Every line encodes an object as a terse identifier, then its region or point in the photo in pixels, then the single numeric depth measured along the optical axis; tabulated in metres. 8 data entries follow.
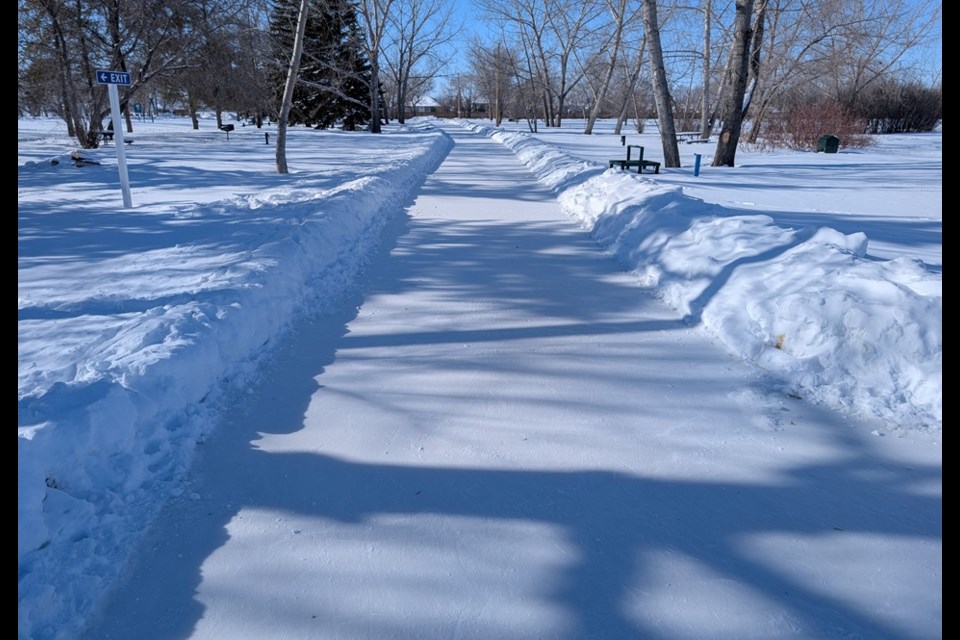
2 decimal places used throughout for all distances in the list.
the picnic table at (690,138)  31.34
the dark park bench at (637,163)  15.09
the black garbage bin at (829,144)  23.91
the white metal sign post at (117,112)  8.69
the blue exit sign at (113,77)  8.56
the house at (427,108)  114.56
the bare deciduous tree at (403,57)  46.78
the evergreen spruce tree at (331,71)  35.62
